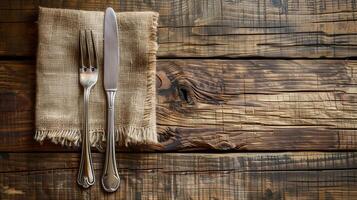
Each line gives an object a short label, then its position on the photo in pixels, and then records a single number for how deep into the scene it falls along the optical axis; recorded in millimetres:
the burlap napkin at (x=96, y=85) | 873
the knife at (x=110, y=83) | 866
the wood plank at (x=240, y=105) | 897
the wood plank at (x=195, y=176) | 880
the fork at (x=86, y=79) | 871
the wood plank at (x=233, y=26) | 913
